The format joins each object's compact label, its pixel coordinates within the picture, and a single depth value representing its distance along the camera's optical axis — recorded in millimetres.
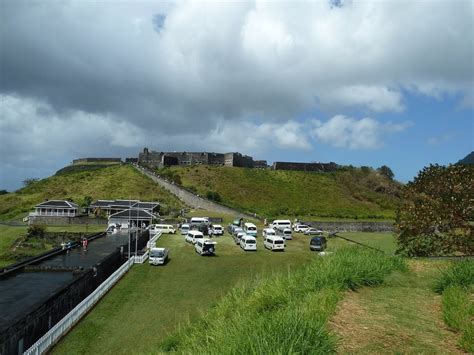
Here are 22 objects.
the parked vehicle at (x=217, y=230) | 51344
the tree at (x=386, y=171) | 126500
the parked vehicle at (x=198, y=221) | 56638
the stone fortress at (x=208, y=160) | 119500
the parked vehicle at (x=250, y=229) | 49891
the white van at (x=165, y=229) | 53000
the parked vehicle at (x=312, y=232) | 56625
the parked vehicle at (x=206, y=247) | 37938
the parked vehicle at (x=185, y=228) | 52294
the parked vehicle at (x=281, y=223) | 59219
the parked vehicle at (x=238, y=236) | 44438
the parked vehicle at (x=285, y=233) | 50031
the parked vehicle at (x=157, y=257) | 34194
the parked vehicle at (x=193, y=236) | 44188
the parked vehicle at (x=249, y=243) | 40906
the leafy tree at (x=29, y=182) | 109988
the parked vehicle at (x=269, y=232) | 46862
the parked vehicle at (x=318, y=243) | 42625
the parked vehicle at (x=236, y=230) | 48400
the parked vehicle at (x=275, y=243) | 41719
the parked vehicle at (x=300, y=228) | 57438
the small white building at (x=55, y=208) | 70375
